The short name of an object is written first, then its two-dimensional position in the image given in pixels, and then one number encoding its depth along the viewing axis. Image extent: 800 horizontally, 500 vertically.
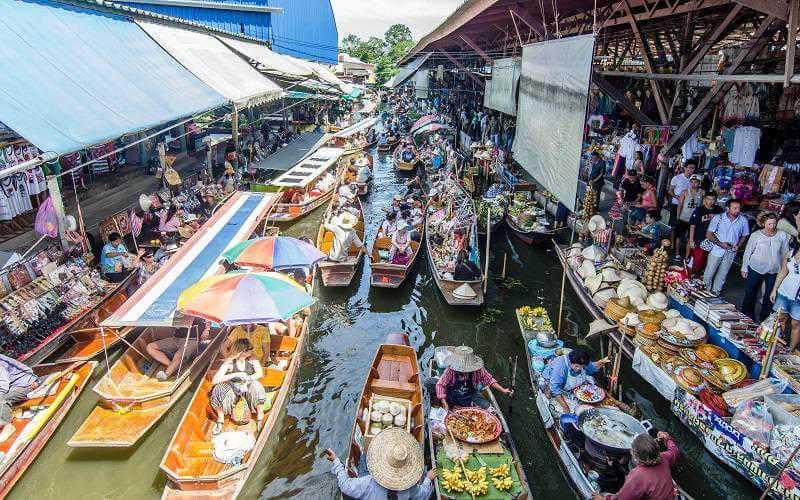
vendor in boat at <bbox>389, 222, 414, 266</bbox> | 12.30
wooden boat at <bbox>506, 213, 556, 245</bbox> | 14.16
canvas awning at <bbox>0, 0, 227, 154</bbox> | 7.36
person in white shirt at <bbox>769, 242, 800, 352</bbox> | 6.91
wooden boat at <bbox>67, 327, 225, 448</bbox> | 6.48
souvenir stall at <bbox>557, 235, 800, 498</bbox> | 6.11
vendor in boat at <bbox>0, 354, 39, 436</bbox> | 6.56
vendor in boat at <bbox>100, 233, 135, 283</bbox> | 9.86
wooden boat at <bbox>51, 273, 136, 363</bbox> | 8.27
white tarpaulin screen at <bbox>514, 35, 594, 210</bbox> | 9.20
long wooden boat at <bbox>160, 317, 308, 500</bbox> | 5.77
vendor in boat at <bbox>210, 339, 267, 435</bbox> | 6.96
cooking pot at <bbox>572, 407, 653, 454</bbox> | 6.24
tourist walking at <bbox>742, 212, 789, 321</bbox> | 7.62
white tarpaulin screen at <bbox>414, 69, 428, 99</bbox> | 36.70
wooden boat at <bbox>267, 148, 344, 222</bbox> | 16.48
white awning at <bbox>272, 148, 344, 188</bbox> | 17.12
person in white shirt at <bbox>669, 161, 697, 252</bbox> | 10.73
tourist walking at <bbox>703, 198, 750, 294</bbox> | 8.41
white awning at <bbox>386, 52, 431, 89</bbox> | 31.87
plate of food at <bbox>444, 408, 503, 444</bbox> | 6.47
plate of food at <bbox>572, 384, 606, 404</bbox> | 7.04
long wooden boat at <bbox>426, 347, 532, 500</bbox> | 5.68
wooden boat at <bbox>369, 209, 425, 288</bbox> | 11.70
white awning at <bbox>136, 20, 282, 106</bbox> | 14.01
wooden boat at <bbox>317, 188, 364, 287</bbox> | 11.93
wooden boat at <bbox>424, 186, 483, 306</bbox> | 10.95
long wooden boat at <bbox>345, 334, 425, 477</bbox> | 6.38
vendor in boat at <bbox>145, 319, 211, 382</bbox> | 7.74
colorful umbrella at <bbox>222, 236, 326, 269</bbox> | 8.95
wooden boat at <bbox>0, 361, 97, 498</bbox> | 6.20
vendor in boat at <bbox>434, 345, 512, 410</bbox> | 7.04
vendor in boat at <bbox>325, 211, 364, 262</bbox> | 11.86
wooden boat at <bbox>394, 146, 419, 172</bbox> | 24.41
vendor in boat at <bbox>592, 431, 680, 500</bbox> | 4.59
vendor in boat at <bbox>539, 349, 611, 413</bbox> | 7.26
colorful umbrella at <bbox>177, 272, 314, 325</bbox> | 6.80
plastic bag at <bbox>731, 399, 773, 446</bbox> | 6.09
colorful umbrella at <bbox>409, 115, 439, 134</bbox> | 26.03
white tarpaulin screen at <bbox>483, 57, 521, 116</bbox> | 15.99
